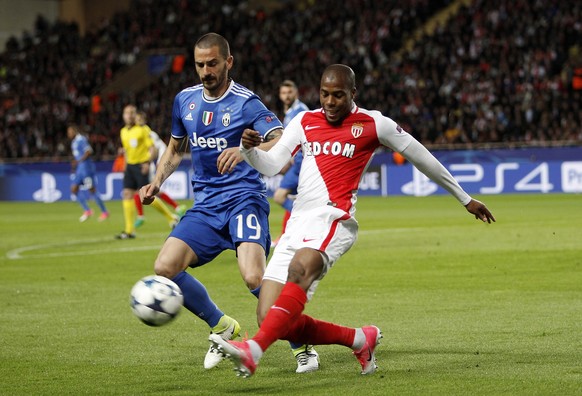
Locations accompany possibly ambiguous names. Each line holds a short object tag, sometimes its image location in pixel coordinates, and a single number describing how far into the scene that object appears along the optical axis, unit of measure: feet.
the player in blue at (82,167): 170.60
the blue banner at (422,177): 191.83
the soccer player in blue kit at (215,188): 48.44
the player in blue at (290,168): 103.24
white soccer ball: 44.62
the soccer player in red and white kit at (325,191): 40.64
